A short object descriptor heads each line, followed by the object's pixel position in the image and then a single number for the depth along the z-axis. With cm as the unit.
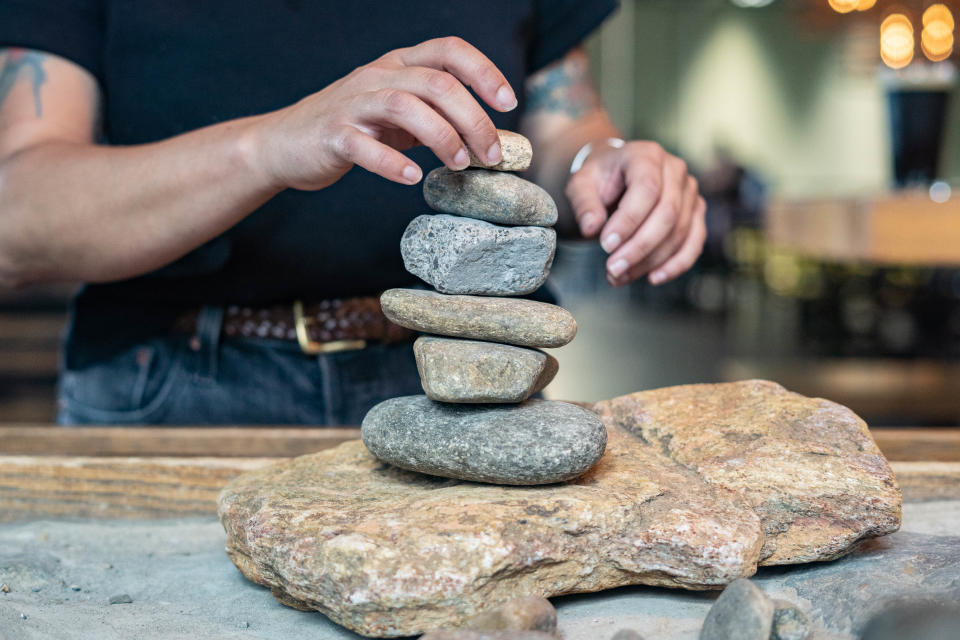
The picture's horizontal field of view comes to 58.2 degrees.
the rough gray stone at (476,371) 94
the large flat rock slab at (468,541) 82
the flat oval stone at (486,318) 95
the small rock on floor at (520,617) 78
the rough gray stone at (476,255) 96
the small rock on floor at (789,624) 77
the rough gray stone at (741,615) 74
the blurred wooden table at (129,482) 124
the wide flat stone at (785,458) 95
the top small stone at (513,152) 97
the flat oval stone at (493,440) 91
